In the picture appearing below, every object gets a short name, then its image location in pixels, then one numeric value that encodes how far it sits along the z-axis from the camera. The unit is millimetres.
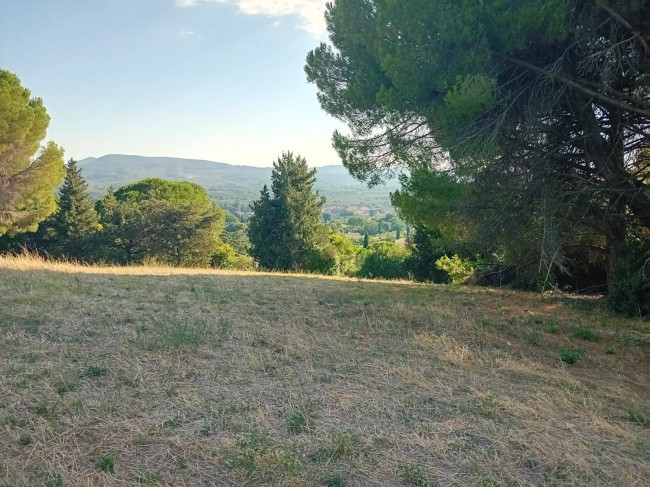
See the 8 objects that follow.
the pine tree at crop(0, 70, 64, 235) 14078
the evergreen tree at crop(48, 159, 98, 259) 27734
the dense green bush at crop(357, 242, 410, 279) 28484
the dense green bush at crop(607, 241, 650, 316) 7020
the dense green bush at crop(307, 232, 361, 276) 31219
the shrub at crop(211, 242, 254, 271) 34312
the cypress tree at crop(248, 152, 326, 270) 30000
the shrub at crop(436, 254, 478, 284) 16495
